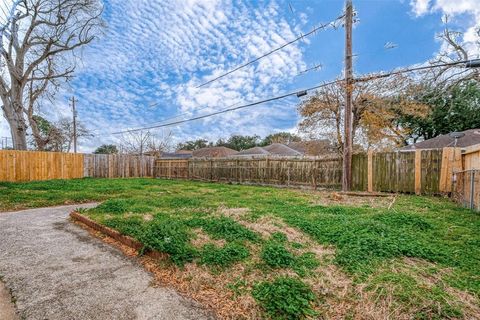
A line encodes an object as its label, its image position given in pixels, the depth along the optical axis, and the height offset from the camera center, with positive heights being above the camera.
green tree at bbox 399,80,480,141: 16.40 +3.09
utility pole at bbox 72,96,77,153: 20.98 +2.29
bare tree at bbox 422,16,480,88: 6.89 +3.26
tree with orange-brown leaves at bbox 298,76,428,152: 10.48 +2.28
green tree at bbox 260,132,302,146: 38.09 +3.11
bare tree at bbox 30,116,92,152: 20.73 +2.19
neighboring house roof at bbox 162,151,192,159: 34.78 +0.19
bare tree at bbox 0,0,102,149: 11.92 +6.17
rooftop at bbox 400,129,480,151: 11.93 +0.92
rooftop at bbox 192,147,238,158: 31.26 +0.63
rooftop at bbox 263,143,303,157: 26.85 +0.82
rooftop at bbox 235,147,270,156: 26.63 +0.65
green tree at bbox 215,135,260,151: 41.41 +2.58
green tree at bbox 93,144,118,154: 36.09 +1.07
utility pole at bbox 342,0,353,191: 7.94 +2.43
